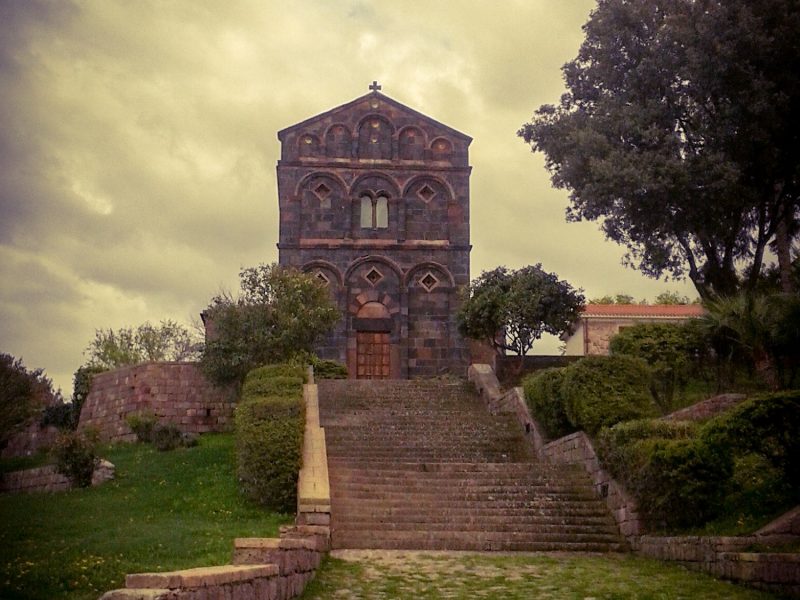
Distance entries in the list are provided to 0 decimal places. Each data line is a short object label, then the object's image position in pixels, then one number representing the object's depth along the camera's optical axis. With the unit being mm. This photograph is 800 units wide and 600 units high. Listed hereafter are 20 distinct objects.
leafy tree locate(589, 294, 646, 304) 62625
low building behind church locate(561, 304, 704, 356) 44281
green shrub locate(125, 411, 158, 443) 27531
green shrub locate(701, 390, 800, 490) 13844
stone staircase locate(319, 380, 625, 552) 15328
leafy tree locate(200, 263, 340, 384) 27609
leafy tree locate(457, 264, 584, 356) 30536
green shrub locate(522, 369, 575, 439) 19453
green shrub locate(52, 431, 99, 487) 22344
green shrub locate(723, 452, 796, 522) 13820
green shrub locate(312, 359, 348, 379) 30812
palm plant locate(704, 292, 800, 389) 21500
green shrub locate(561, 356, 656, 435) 17641
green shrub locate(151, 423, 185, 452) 25531
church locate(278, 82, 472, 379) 36531
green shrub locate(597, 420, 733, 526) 14125
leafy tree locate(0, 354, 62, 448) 29266
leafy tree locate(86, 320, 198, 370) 55875
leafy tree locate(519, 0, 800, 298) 26156
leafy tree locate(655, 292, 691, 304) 66150
